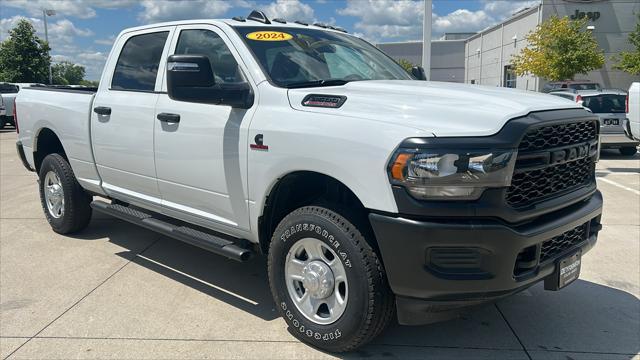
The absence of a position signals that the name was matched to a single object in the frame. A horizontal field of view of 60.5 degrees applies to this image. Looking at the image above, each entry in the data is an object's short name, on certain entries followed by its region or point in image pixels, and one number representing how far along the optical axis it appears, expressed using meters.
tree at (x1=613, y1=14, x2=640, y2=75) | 27.99
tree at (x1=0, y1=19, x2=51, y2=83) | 38.22
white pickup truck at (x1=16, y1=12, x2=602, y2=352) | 2.76
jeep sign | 34.62
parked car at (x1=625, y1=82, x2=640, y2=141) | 10.06
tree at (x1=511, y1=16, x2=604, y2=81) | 28.78
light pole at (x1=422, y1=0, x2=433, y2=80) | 14.05
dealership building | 34.66
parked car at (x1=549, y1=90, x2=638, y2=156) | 12.82
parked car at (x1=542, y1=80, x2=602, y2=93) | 21.88
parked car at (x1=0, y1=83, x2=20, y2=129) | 21.22
